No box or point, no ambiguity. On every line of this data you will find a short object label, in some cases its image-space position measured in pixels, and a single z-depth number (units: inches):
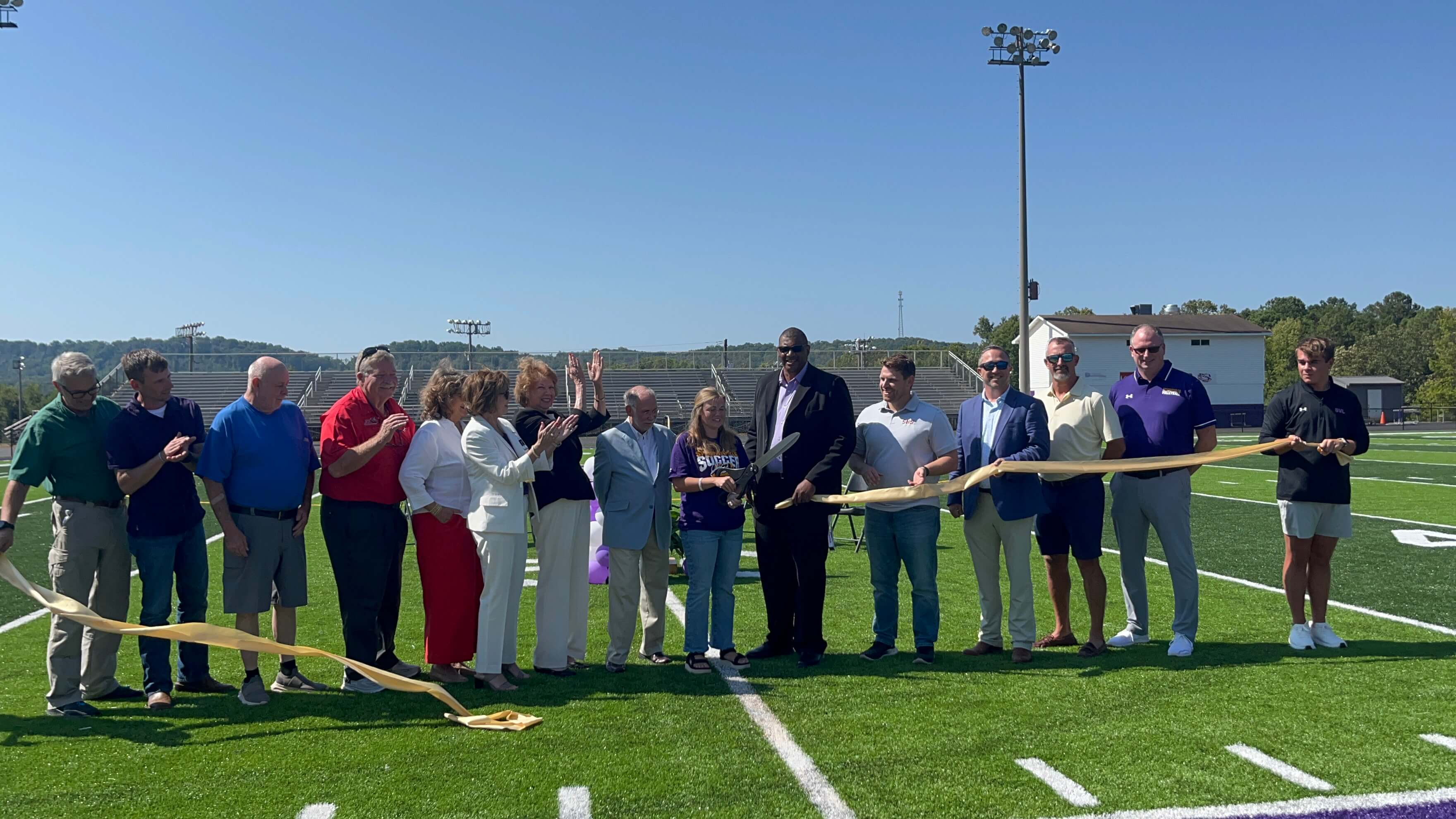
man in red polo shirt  218.7
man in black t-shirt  245.4
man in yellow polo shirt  246.4
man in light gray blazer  241.3
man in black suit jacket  247.3
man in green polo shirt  207.8
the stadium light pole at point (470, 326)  2994.6
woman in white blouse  220.5
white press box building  2412.6
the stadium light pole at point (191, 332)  3447.3
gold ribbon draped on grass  201.2
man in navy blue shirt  209.2
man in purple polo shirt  245.0
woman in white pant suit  218.4
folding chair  261.7
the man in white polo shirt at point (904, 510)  244.1
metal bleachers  1958.7
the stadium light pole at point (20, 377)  3161.9
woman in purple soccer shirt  241.8
